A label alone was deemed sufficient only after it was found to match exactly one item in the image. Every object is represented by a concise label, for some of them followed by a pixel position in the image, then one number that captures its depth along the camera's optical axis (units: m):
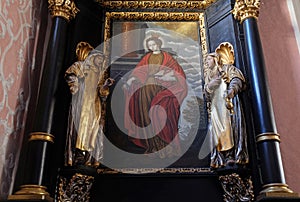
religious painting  2.98
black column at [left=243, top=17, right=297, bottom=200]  2.55
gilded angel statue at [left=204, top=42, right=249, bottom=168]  2.84
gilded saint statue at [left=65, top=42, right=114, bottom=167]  2.83
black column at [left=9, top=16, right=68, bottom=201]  2.51
